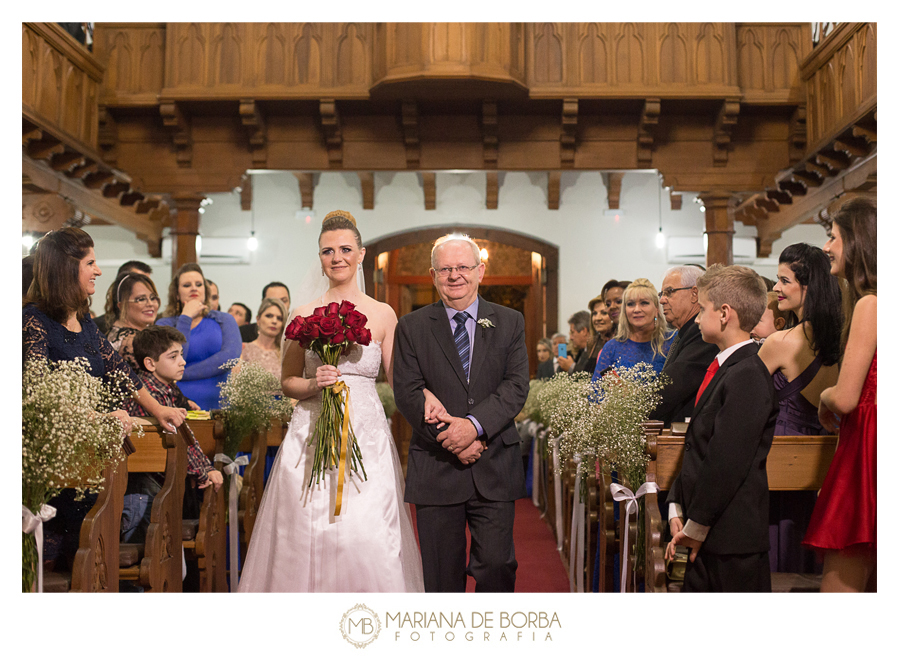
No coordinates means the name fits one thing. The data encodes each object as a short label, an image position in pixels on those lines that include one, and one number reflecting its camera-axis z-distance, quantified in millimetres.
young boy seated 3797
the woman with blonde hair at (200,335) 5059
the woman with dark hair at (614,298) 5176
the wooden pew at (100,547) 2684
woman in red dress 2637
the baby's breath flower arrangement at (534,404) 7102
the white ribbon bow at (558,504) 5746
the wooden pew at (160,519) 3219
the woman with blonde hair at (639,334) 4266
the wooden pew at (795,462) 3072
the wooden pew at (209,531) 3756
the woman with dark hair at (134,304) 4359
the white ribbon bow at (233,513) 4098
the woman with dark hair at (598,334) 5207
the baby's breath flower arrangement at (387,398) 8422
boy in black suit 2674
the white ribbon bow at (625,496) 3202
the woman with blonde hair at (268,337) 5742
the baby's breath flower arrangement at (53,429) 2549
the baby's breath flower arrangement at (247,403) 4168
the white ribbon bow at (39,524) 2543
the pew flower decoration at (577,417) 3387
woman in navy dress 2908
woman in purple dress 3111
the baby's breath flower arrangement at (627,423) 3266
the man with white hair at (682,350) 3477
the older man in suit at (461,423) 2914
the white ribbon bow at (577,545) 4228
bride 3029
